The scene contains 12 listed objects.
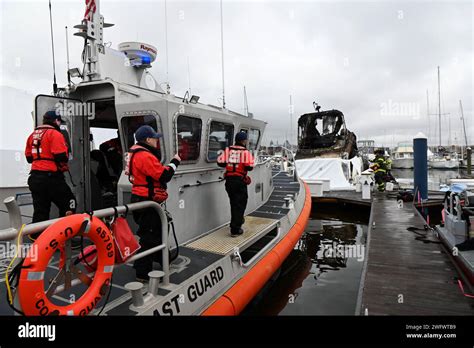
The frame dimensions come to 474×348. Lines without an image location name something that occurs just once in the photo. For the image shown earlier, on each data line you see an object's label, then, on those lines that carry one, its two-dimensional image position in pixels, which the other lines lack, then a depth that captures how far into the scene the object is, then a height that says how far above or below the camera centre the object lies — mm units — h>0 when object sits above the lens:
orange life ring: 1660 -593
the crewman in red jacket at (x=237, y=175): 4270 -161
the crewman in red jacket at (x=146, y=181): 2840 -148
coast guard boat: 1922 -441
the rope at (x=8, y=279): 1613 -580
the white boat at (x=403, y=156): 47469 +501
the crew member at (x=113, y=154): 4988 +206
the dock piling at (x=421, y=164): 9188 -150
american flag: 3975 +2084
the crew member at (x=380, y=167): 11898 -278
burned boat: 14070 +572
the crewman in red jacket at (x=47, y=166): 3297 +25
